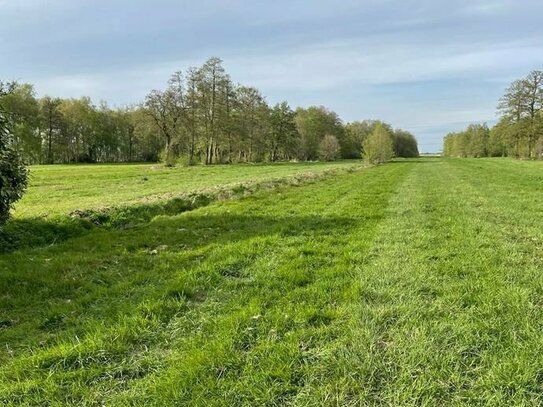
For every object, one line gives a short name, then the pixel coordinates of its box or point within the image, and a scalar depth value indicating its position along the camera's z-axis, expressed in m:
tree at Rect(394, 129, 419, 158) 154.25
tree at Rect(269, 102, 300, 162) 85.19
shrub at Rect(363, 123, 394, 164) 66.64
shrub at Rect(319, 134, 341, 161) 96.56
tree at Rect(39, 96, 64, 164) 77.50
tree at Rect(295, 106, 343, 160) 99.44
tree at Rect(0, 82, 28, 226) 9.52
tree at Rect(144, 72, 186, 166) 59.53
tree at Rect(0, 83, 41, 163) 58.16
